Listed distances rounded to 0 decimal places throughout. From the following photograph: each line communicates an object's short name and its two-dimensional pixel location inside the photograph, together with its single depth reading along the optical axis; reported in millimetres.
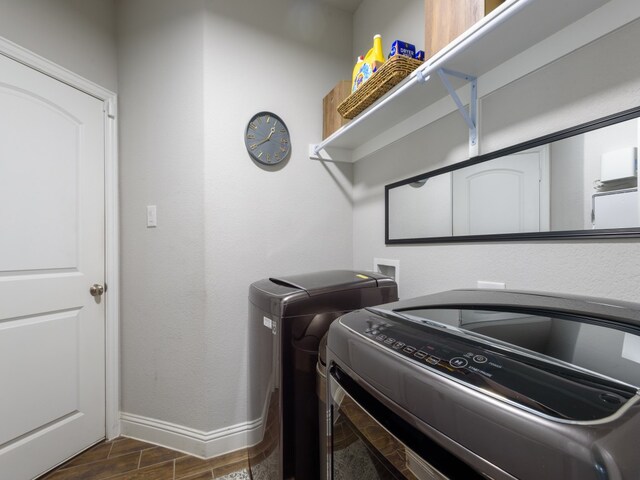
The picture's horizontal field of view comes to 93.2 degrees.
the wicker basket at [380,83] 1207
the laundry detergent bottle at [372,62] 1429
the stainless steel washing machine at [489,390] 292
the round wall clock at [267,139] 1831
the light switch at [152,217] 1819
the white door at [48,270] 1466
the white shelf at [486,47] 837
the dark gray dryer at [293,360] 1127
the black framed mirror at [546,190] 807
